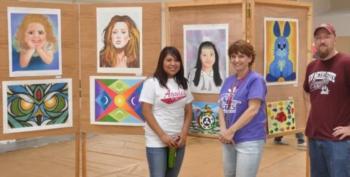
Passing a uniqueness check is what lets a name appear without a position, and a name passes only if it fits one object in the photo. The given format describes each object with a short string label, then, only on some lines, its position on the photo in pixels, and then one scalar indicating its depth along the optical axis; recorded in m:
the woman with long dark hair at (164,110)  2.91
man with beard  2.61
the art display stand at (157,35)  3.15
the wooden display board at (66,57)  3.20
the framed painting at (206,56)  3.20
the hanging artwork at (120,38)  3.38
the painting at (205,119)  3.26
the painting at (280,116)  3.31
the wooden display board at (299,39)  3.16
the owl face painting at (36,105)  3.26
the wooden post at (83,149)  3.67
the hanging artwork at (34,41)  3.20
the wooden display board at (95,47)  3.36
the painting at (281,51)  3.25
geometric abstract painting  3.45
